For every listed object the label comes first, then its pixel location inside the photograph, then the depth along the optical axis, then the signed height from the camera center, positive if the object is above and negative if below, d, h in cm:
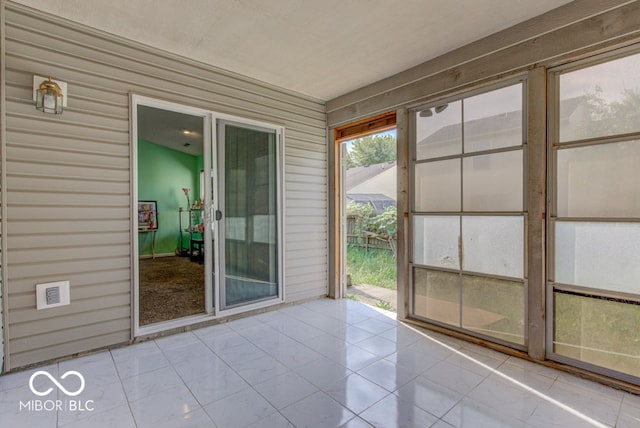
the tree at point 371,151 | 1135 +234
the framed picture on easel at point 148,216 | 667 -8
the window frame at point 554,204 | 217 +6
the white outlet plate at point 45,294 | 225 -61
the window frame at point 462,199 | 245 +11
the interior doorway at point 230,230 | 312 -19
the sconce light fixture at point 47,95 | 219 +85
